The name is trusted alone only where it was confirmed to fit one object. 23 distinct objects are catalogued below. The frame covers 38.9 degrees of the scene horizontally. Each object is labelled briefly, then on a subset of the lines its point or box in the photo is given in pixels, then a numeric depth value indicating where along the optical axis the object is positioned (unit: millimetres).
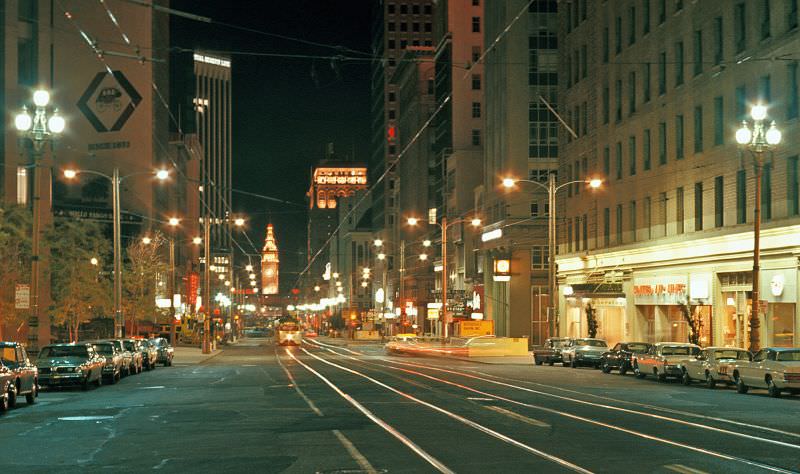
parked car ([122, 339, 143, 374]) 47156
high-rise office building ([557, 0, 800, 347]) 45906
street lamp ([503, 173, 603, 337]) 54406
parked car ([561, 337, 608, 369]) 52719
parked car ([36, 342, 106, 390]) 34812
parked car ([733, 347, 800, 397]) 31391
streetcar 109700
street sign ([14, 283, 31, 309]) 35281
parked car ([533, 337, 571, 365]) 54688
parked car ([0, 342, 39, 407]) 27375
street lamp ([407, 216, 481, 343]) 72000
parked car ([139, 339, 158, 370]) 51625
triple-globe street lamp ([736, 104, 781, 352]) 36281
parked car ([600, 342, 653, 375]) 46000
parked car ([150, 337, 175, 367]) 56656
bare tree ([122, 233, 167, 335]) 80125
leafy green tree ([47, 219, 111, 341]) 64438
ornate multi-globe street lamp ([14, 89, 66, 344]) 34053
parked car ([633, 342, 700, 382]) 40516
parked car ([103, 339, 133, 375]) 43594
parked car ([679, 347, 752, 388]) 35938
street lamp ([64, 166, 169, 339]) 47344
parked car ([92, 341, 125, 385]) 40031
